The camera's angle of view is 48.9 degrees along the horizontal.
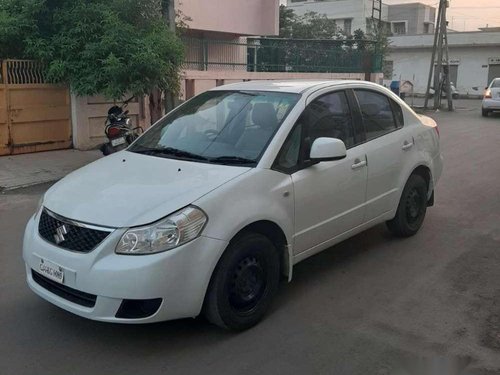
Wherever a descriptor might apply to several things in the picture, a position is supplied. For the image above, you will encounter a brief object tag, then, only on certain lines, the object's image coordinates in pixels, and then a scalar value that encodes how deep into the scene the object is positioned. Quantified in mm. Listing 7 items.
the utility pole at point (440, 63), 24297
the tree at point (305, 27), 34250
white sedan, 3354
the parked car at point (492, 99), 21438
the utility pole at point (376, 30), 22438
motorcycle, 9258
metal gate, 10055
